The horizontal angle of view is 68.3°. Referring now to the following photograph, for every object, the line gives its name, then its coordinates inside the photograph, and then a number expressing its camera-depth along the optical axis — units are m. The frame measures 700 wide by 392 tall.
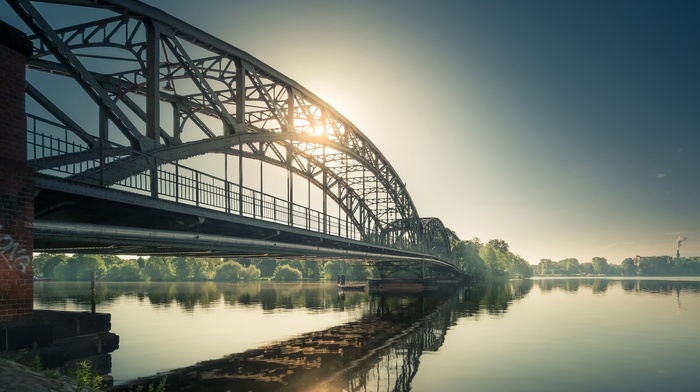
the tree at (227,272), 184.25
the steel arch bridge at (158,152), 16.59
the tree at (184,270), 184.00
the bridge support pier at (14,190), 12.02
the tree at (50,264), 187.66
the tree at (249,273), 186.00
